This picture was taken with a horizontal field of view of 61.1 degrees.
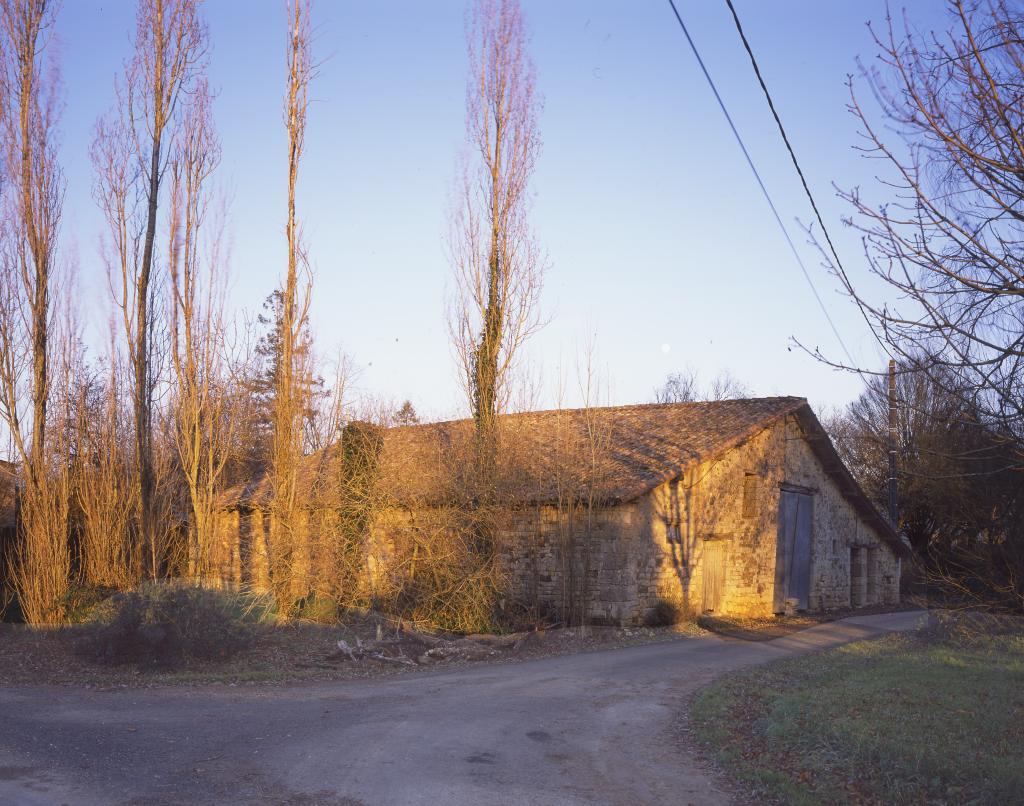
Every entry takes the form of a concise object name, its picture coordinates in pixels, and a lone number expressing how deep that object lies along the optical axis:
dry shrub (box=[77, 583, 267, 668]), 11.67
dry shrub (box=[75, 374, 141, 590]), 16.58
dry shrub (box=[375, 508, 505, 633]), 16.36
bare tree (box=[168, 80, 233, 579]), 17.02
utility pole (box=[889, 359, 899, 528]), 27.52
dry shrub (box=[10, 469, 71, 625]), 15.02
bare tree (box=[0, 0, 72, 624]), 15.08
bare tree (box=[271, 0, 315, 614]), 16.34
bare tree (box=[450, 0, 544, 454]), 17.56
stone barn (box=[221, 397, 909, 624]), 17.34
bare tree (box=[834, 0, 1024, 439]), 5.46
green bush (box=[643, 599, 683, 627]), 17.89
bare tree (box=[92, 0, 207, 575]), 16.50
